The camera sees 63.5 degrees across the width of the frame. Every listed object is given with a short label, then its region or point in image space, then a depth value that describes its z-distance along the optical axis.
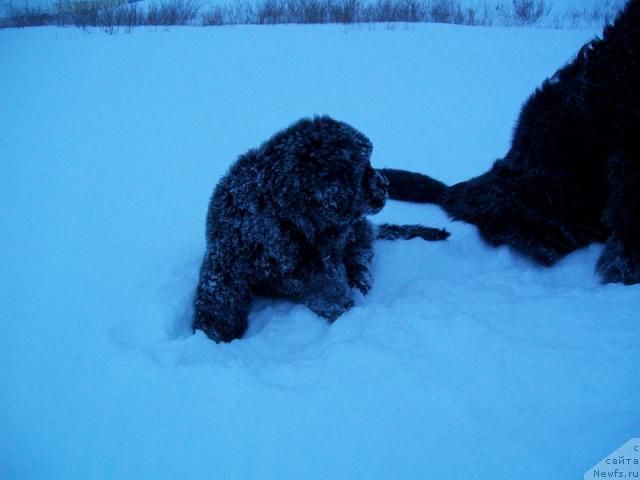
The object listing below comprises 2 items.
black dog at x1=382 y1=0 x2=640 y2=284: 0.93
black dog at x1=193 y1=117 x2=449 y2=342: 0.89
